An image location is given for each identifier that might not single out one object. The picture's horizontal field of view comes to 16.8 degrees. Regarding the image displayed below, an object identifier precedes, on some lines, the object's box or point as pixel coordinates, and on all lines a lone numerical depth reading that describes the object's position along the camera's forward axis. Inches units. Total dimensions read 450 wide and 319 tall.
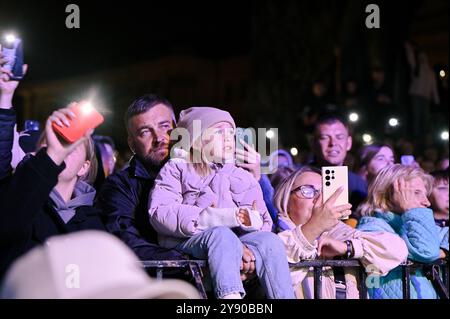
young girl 277.4
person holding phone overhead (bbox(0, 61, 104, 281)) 220.0
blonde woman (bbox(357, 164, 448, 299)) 356.7
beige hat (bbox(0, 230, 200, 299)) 146.2
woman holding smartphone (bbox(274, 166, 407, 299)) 312.2
